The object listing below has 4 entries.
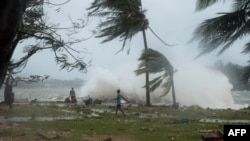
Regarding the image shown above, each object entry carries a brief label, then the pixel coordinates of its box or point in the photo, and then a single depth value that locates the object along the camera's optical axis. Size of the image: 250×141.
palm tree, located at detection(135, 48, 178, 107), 25.70
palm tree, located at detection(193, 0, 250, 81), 12.67
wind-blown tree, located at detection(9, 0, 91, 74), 6.16
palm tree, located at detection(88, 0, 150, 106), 26.48
